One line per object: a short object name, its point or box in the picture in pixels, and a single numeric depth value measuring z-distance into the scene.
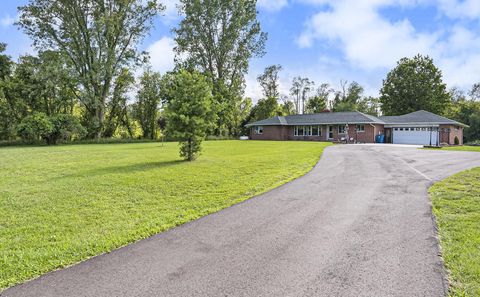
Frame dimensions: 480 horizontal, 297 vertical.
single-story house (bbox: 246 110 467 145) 32.62
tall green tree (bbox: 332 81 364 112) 60.30
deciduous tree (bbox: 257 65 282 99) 57.94
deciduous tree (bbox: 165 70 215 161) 12.41
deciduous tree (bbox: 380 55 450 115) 46.31
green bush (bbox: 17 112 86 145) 26.62
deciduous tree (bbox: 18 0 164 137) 30.30
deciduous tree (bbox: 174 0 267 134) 37.62
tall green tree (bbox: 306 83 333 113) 58.54
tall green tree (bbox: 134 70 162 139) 40.50
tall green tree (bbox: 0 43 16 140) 28.78
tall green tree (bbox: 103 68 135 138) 36.91
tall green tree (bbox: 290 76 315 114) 61.92
